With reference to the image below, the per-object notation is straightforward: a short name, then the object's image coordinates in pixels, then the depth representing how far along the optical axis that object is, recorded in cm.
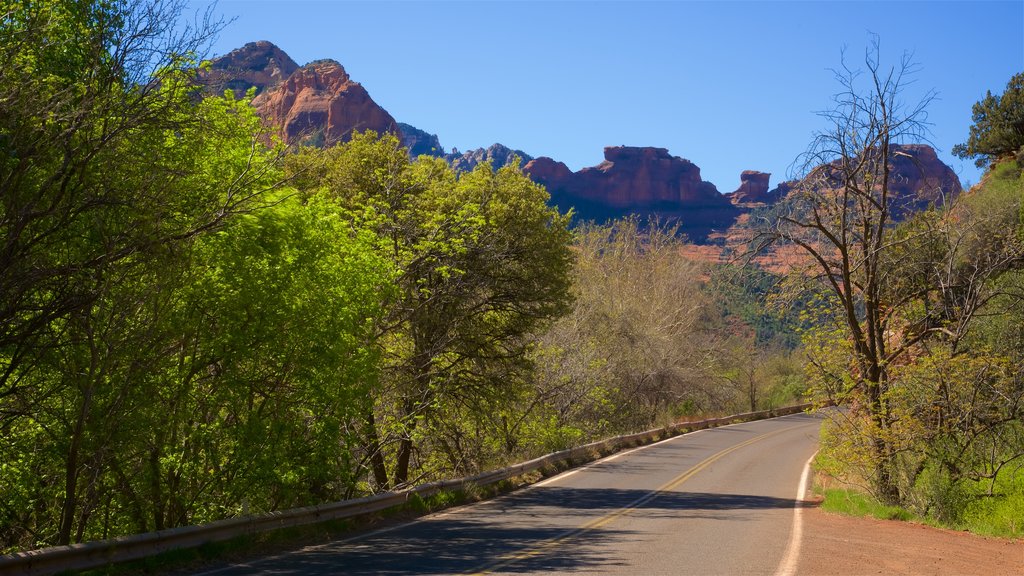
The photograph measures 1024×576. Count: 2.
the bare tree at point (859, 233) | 1753
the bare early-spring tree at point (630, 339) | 3344
